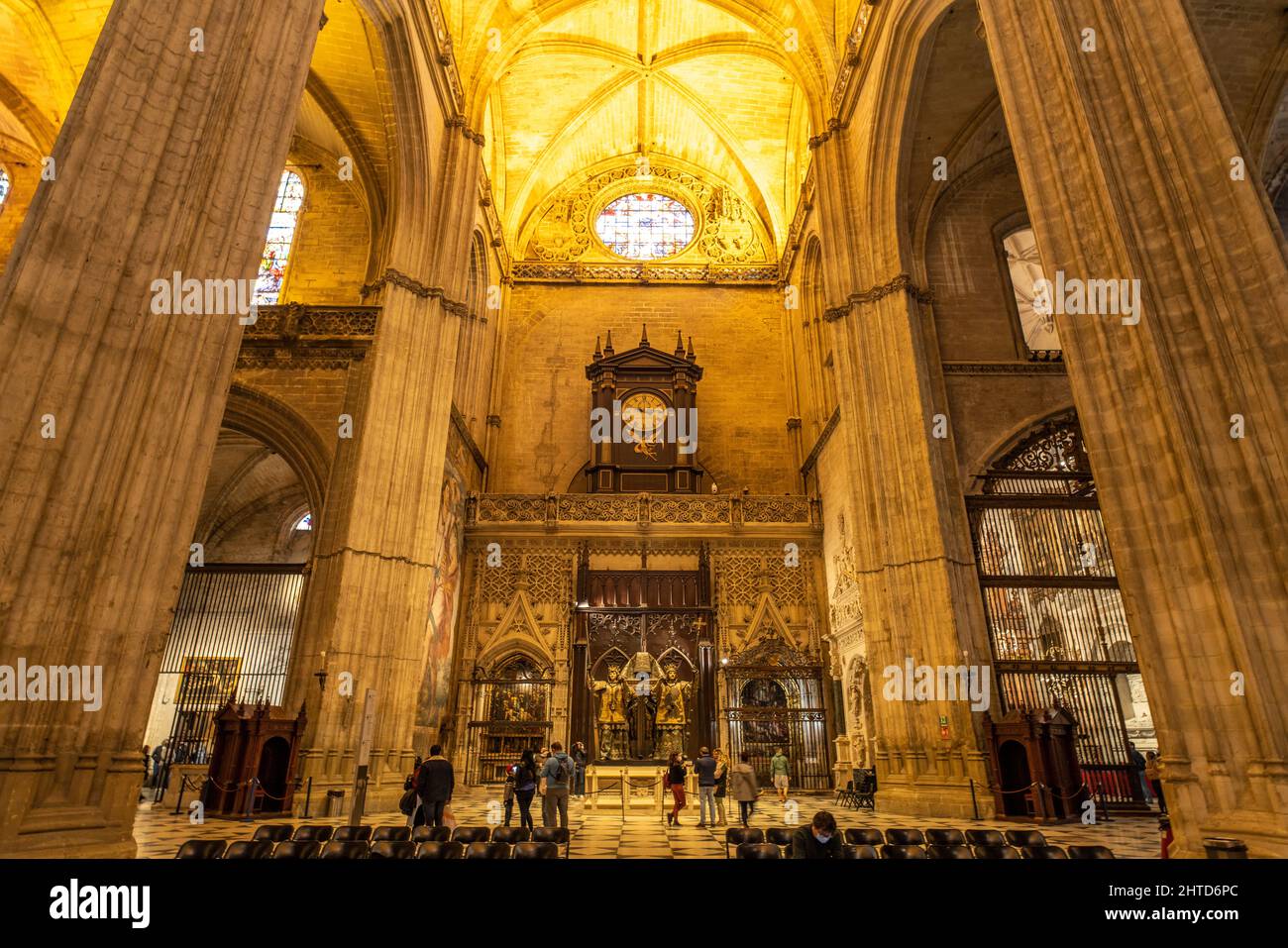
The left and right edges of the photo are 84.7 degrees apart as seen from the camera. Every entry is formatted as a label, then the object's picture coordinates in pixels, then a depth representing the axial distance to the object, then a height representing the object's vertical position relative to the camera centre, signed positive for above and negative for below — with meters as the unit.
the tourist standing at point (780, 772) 12.22 -0.50
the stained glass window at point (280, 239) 16.16 +10.92
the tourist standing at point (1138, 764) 11.64 -0.34
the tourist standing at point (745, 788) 8.59 -0.54
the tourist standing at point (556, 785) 8.11 -0.48
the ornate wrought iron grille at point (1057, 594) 12.01 +2.51
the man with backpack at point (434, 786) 7.22 -0.44
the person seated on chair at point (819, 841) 4.18 -0.56
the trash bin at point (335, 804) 10.04 -0.87
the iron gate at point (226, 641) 16.23 +2.15
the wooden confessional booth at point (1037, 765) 10.01 -0.32
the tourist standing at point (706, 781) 9.70 -0.51
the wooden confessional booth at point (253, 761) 9.84 -0.28
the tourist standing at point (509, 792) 8.65 -0.62
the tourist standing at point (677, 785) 10.00 -0.59
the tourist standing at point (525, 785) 8.29 -0.49
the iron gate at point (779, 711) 16.50 +0.66
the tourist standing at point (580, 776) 13.58 -0.65
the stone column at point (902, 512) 11.16 +3.82
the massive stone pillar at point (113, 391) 5.05 +2.62
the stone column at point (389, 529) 10.92 +3.43
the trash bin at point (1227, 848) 4.46 -0.63
